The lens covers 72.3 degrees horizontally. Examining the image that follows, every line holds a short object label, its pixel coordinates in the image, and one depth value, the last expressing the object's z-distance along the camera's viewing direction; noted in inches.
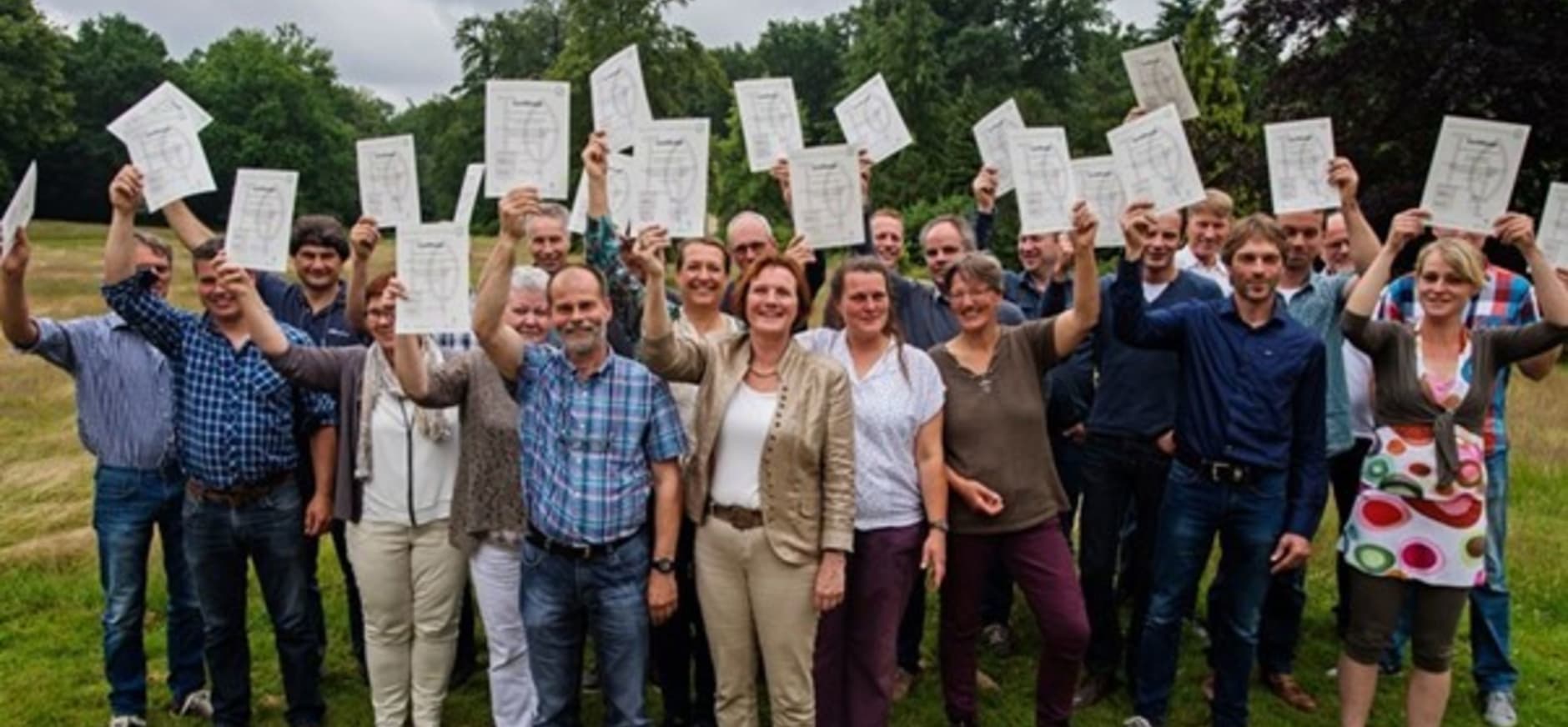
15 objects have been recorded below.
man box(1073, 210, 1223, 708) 203.9
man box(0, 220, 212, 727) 193.9
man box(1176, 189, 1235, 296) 229.5
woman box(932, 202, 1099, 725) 180.1
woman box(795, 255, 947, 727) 173.2
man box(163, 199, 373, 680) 210.1
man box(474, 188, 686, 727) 158.9
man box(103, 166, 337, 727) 180.4
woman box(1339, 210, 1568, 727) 176.1
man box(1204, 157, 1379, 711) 210.2
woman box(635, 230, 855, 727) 162.6
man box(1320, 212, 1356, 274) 237.0
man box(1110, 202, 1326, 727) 180.7
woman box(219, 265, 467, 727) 180.7
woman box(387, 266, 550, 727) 174.4
